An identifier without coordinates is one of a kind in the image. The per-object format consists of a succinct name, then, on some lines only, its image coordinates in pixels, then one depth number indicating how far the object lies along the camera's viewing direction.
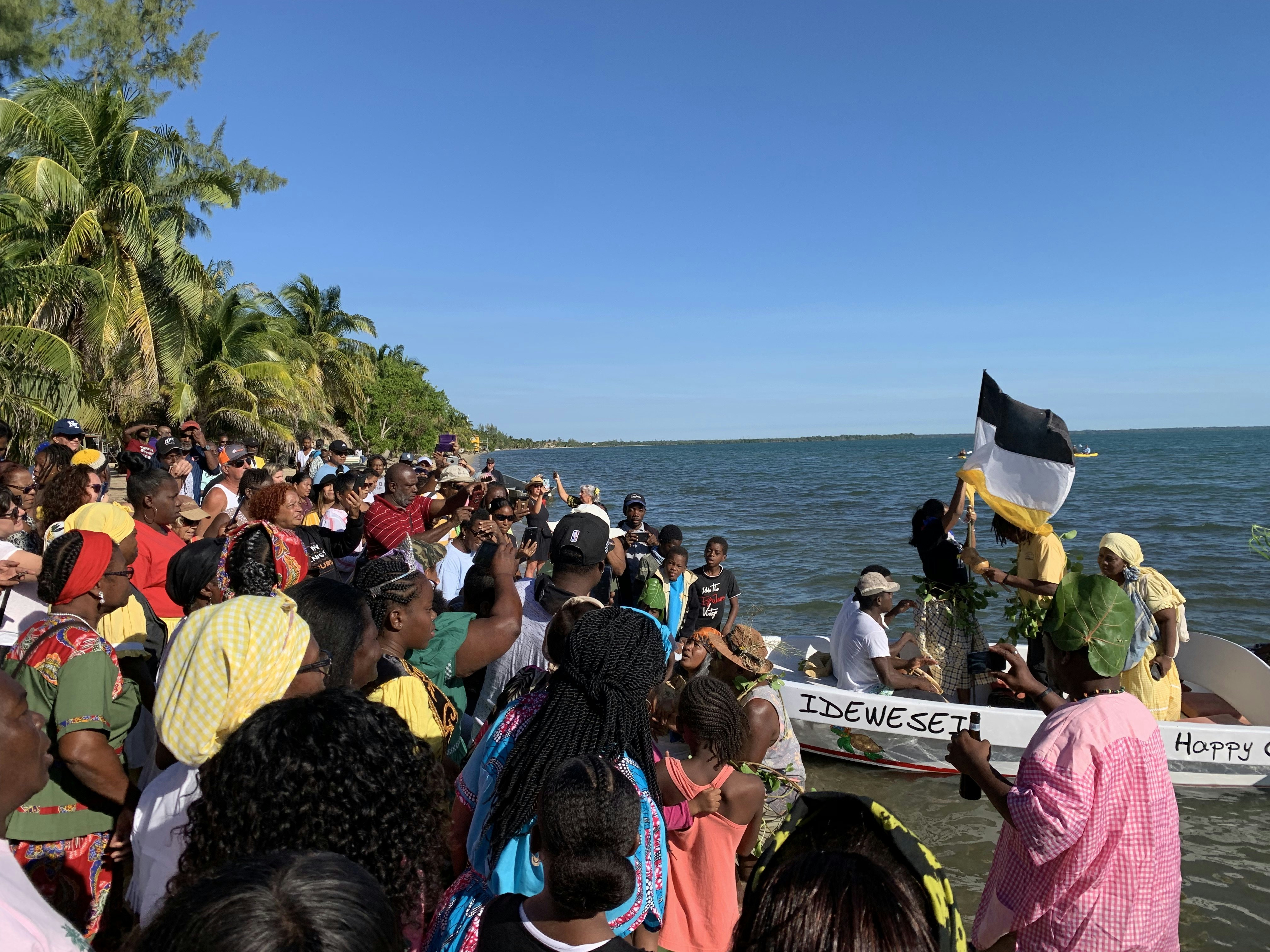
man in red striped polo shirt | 5.76
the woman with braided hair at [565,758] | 2.04
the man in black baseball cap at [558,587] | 3.62
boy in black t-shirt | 7.82
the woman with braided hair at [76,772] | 2.39
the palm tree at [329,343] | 35.19
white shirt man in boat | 6.21
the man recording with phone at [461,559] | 6.12
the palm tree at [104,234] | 15.82
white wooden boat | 5.98
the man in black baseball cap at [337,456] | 13.59
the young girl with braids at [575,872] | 1.71
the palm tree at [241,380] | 22.42
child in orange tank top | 2.65
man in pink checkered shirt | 2.16
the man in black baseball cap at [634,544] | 8.36
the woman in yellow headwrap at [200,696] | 2.01
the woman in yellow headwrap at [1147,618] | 5.30
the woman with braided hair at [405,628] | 2.72
